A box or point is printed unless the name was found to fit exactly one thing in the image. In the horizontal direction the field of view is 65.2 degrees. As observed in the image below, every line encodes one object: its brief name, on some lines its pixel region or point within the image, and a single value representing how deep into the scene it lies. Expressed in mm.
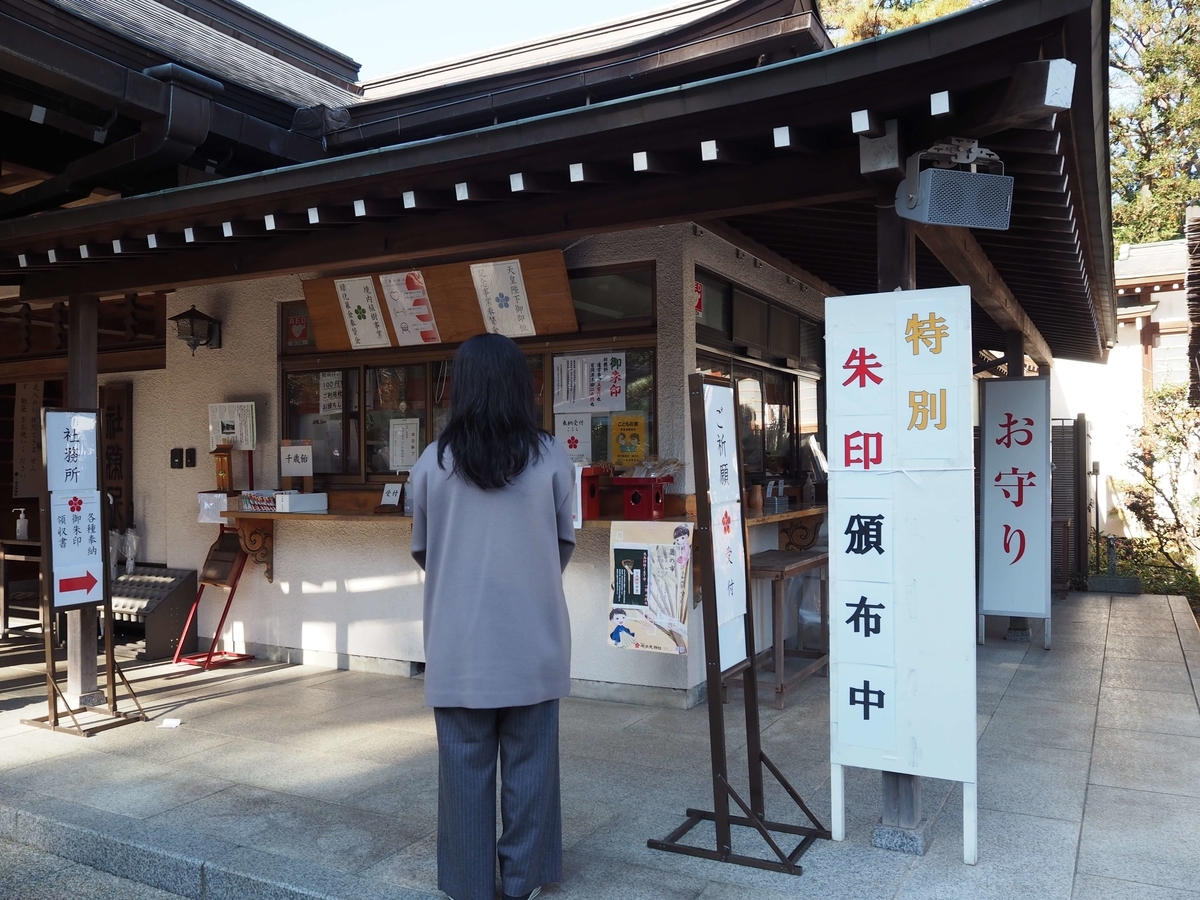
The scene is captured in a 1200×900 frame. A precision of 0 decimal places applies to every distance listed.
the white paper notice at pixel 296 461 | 7219
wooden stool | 5957
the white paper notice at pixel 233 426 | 7473
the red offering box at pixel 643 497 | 5637
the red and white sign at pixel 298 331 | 7332
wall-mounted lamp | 7410
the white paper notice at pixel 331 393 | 7203
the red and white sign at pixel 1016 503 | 7672
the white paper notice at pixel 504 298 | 6184
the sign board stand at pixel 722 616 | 3598
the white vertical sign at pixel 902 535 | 3557
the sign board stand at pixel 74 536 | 5570
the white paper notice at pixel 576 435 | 6234
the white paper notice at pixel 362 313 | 6777
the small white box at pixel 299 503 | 6840
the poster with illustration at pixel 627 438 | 6043
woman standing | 3141
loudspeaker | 3605
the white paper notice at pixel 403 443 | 6871
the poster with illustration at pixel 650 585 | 5449
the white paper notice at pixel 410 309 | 6539
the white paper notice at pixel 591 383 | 6105
